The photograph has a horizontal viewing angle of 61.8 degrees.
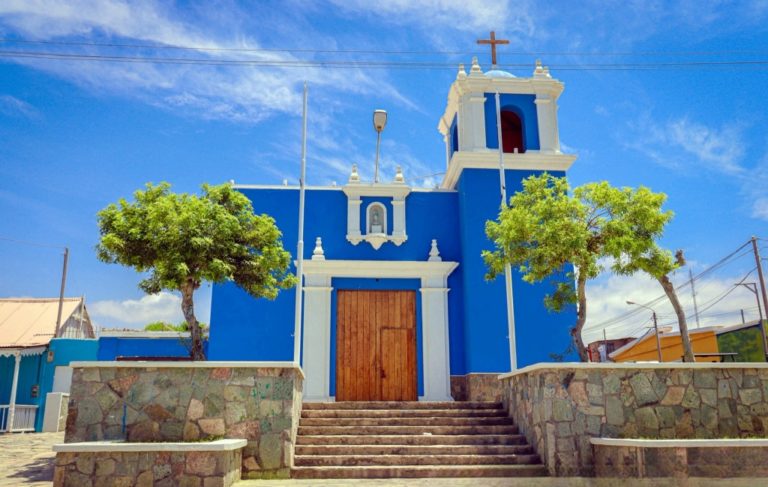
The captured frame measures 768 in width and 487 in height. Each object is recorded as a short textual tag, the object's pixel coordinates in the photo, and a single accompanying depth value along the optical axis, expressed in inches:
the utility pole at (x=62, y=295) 888.6
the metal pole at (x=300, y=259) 461.7
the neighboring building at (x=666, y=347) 849.5
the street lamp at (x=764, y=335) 711.0
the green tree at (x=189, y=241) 420.2
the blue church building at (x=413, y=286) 581.6
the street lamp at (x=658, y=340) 914.9
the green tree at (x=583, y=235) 409.4
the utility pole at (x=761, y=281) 721.0
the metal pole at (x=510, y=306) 519.5
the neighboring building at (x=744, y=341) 755.4
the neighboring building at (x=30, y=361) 756.0
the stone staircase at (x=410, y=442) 368.5
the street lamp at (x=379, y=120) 644.1
